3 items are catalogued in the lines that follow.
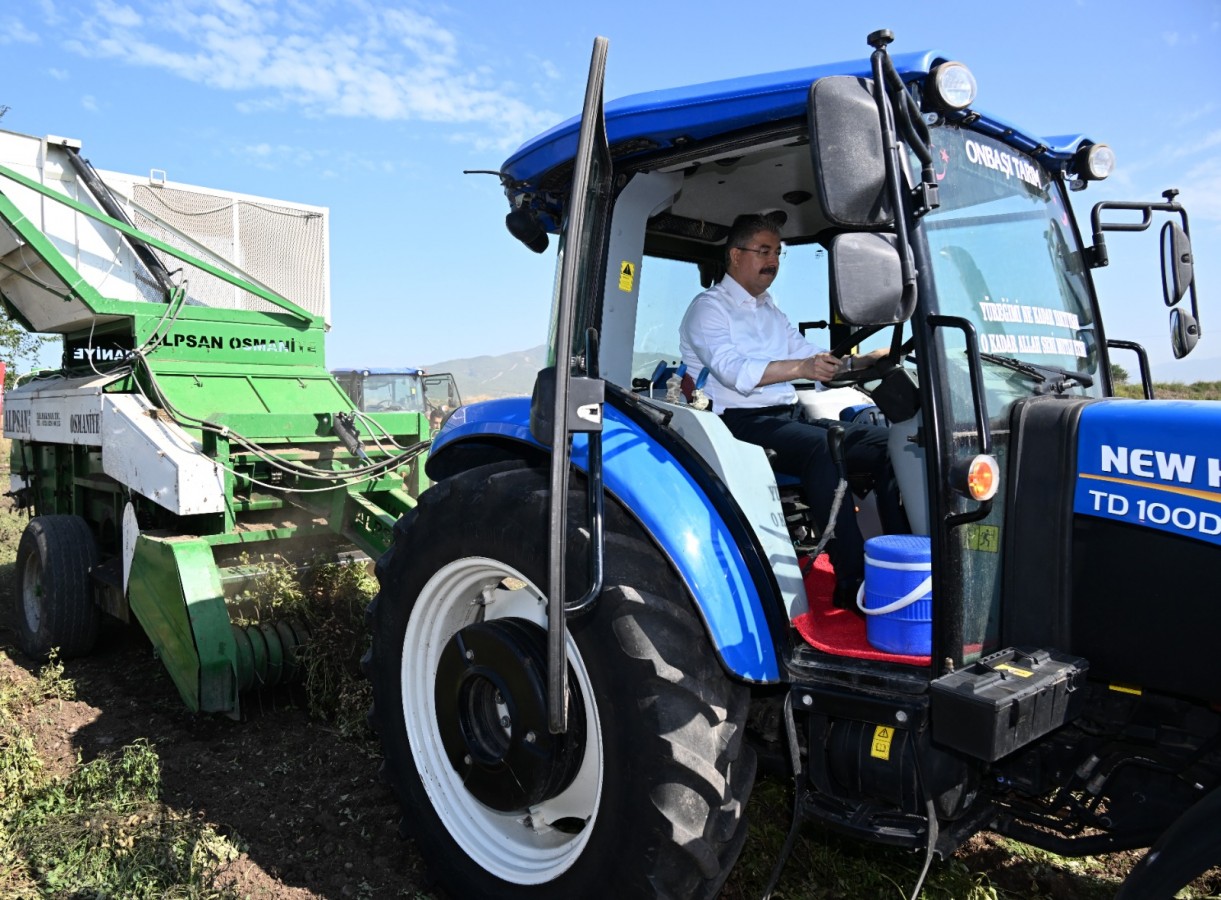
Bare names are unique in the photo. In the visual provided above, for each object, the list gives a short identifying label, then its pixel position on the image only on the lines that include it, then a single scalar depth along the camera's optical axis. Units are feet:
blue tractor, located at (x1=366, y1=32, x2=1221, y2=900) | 6.56
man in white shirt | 8.51
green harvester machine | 14.40
